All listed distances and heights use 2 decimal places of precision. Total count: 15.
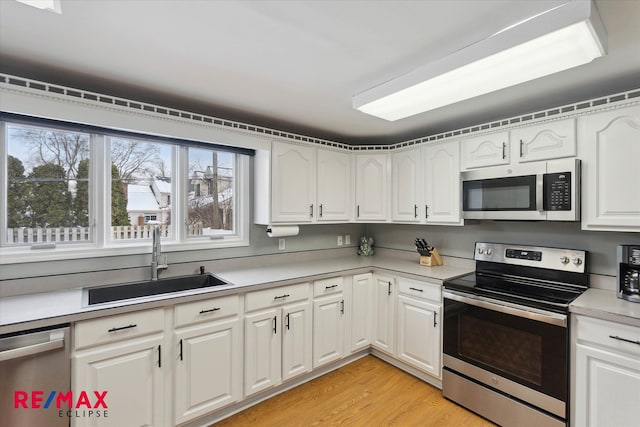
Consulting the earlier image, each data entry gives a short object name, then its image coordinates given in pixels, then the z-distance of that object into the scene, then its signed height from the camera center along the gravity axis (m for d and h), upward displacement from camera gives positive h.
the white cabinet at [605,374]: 1.56 -0.88
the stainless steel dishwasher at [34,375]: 1.34 -0.76
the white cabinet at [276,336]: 2.13 -0.94
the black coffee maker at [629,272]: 1.79 -0.37
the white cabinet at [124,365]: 1.55 -0.84
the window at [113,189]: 1.86 +0.17
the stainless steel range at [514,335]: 1.78 -0.81
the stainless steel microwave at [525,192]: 1.96 +0.15
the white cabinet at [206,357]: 1.85 -0.94
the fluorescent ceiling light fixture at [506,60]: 1.13 +0.69
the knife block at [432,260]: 2.87 -0.46
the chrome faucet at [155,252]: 2.19 -0.30
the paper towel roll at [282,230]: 2.69 -0.16
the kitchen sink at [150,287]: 1.99 -0.55
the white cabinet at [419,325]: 2.39 -0.95
